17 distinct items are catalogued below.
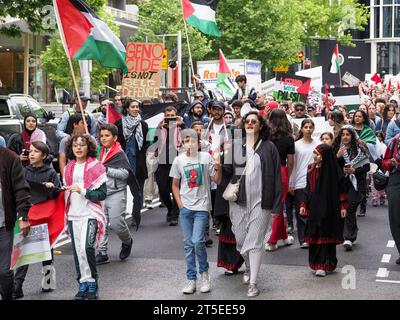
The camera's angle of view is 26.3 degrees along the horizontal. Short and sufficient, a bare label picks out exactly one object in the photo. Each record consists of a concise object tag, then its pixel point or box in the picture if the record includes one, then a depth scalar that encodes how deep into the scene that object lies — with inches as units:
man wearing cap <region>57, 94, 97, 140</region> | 491.7
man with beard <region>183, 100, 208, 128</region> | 518.0
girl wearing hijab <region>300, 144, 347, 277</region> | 367.2
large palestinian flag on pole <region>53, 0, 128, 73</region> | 414.0
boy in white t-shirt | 330.3
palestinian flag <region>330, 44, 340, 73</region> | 1124.5
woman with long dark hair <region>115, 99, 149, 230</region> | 498.6
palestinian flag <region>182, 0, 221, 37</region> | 693.9
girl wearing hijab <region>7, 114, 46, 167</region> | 487.5
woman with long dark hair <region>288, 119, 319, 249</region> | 432.5
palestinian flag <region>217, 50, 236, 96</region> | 772.6
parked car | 728.3
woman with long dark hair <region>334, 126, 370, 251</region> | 434.9
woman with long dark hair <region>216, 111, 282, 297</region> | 327.3
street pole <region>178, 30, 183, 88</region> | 1481.5
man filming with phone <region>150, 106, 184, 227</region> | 515.8
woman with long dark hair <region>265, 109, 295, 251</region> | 414.9
